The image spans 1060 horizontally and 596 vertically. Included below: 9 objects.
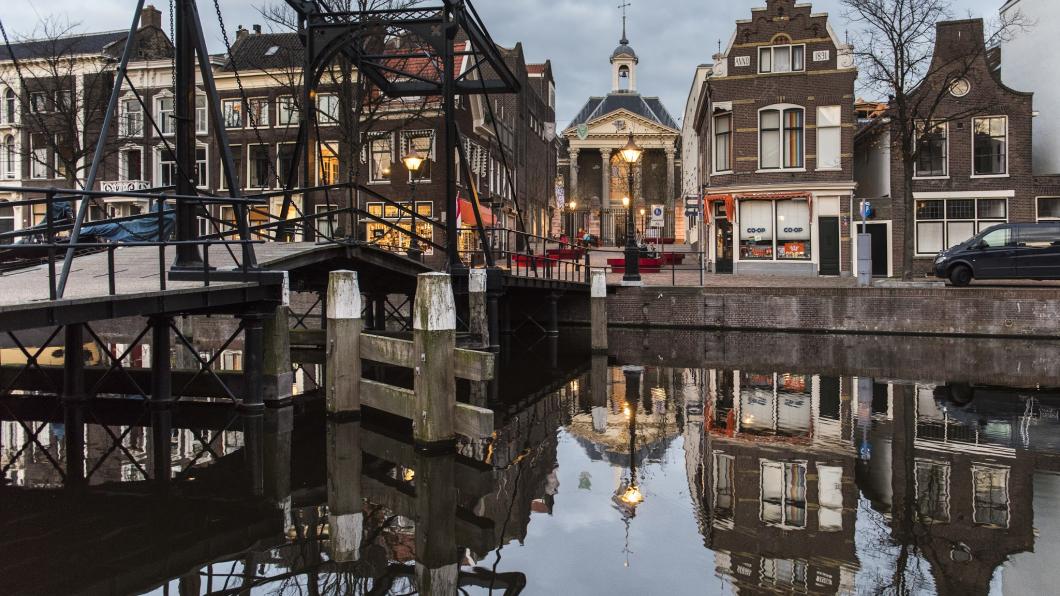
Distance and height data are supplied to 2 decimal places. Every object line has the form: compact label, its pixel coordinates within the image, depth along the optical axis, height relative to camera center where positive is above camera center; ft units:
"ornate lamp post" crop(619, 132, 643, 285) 73.20 +4.13
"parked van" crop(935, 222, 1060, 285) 69.26 +3.03
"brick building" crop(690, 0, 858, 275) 93.91 +17.47
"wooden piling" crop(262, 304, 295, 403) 36.91 -2.68
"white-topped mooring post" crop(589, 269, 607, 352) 65.31 -1.61
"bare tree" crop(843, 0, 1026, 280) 79.82 +21.58
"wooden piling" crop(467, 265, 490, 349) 53.78 -0.81
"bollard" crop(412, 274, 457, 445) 30.99 -2.26
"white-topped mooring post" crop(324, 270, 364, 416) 35.27 -2.05
